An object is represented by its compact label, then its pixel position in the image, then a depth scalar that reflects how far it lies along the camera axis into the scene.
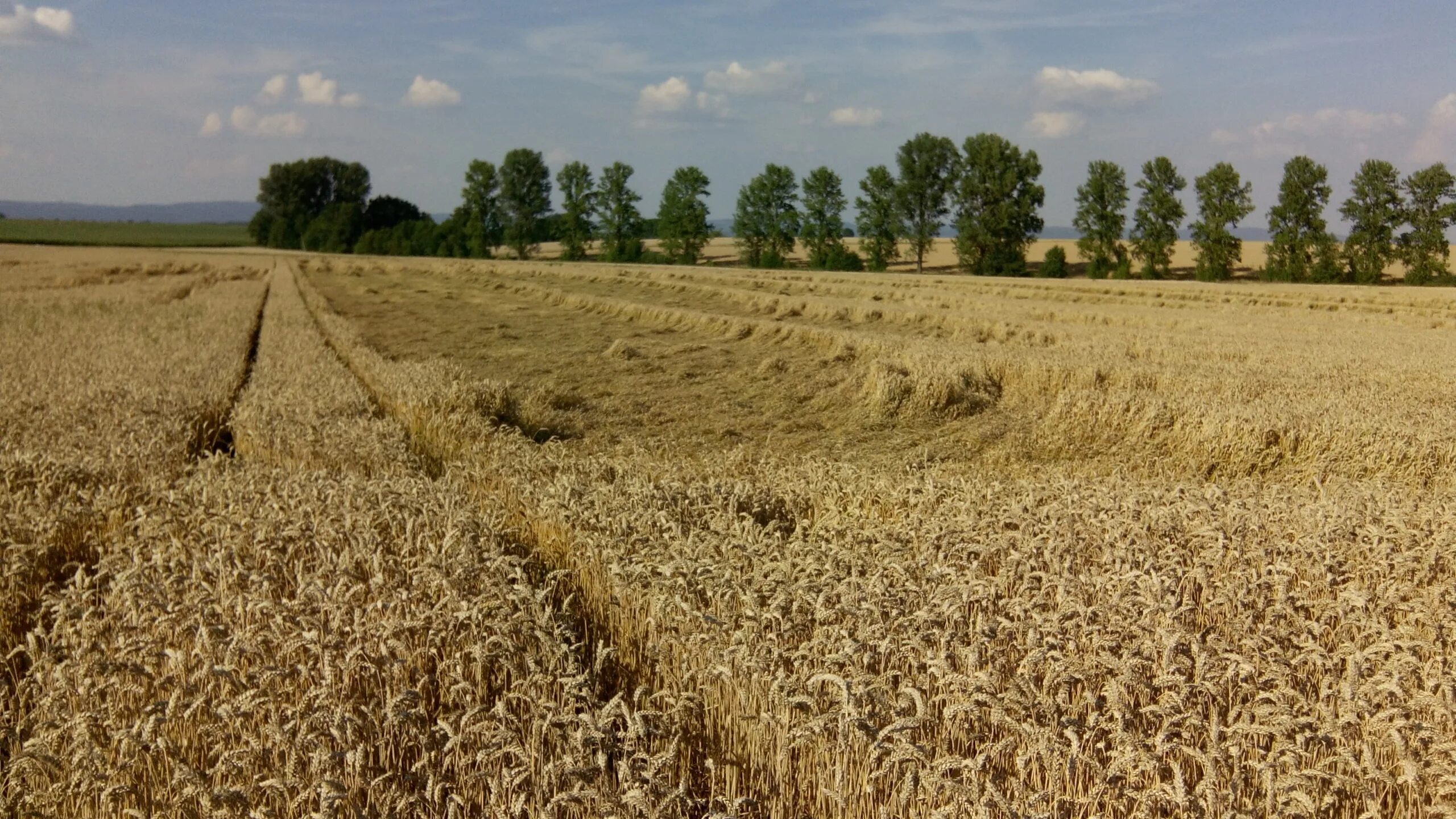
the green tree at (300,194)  100.06
